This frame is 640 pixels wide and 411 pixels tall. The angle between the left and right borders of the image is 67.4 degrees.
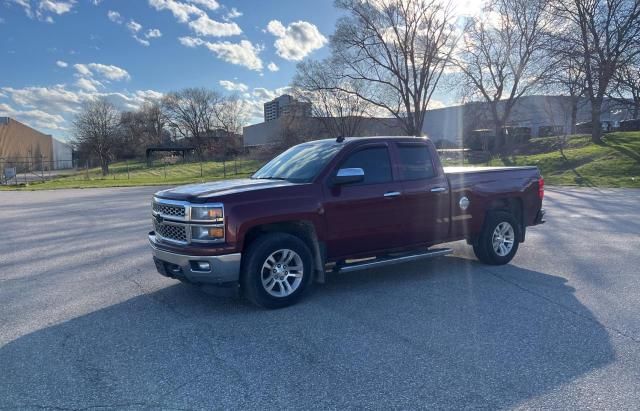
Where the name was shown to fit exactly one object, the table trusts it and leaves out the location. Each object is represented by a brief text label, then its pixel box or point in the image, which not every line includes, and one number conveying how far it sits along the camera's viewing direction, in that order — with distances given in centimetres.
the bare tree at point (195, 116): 10200
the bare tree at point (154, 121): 10438
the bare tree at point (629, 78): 2662
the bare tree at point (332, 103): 4659
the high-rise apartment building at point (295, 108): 5791
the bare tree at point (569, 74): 2706
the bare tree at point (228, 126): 9938
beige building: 7225
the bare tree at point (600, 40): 2645
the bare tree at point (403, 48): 4216
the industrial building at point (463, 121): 5338
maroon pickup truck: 511
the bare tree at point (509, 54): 3812
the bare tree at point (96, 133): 7069
